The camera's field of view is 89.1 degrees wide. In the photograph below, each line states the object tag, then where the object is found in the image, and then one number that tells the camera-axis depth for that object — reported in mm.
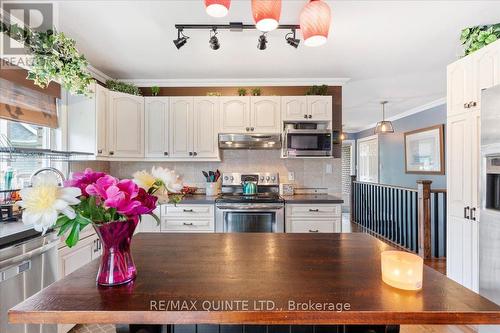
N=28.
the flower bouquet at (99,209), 709
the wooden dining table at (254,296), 723
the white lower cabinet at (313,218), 3018
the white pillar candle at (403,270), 836
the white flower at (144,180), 909
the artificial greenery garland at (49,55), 1924
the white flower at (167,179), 944
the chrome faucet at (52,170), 1868
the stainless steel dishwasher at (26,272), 1465
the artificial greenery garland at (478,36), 1956
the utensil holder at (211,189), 3422
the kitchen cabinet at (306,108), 3295
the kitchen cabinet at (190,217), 3037
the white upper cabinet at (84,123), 2803
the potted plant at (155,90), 3424
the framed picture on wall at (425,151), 4633
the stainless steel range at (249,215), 2980
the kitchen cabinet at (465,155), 1948
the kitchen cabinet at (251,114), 3316
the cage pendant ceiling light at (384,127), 4703
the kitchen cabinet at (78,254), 1980
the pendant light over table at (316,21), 1103
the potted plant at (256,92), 3377
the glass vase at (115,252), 845
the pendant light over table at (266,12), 1059
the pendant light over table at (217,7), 1045
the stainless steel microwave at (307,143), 3232
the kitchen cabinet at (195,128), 3350
